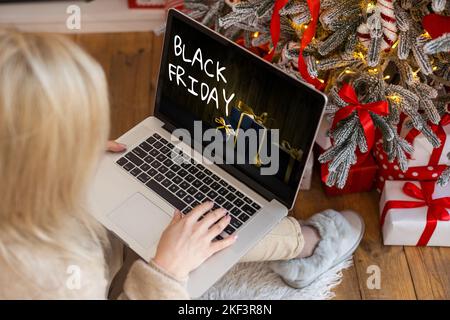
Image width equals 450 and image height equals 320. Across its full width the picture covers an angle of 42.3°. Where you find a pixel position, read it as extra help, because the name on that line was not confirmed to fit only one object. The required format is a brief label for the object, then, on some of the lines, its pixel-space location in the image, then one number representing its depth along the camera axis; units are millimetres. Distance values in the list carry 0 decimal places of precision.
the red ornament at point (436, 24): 1053
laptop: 968
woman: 703
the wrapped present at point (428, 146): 1271
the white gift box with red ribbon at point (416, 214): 1325
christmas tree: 1121
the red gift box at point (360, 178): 1419
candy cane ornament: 1104
